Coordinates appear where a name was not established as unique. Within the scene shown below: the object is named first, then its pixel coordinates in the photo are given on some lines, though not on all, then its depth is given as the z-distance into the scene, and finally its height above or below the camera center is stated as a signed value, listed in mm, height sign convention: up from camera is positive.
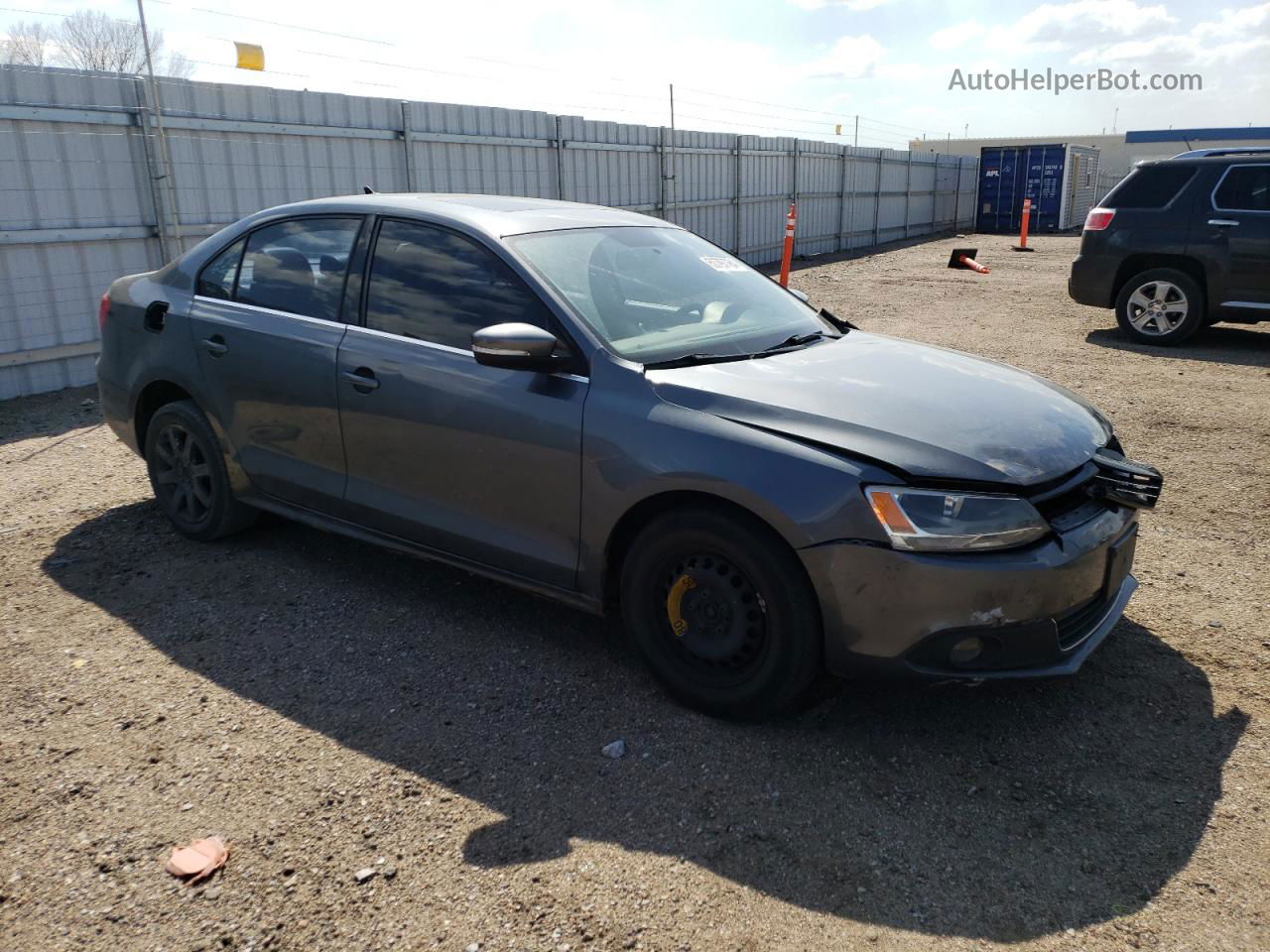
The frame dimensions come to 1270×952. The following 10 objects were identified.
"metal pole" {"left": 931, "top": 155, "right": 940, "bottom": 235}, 30828 -370
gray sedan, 2932 -830
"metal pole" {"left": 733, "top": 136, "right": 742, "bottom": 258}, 19117 -781
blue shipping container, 30000 -85
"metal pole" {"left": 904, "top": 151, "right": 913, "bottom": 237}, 28609 +47
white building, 42719 +1836
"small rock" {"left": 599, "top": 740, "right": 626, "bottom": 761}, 3186 -1734
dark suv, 9609 -655
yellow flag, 8914 +1240
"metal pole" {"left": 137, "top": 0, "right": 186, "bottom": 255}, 8484 +428
